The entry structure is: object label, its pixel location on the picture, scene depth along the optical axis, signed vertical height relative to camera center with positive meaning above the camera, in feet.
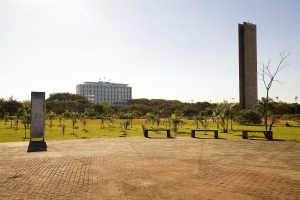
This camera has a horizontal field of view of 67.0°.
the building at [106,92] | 516.32 +39.05
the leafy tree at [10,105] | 121.19 +1.75
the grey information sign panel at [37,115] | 42.01 -1.25
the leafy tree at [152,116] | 87.59 -2.86
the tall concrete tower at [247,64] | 169.37 +34.57
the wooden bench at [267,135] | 45.34 -5.22
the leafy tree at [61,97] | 326.65 +16.84
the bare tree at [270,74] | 54.54 +8.01
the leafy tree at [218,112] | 81.48 -1.17
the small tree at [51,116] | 98.58 -3.33
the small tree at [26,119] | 56.03 -2.67
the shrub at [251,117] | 107.09 -3.86
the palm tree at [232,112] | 81.63 -1.15
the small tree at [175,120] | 65.72 -3.30
